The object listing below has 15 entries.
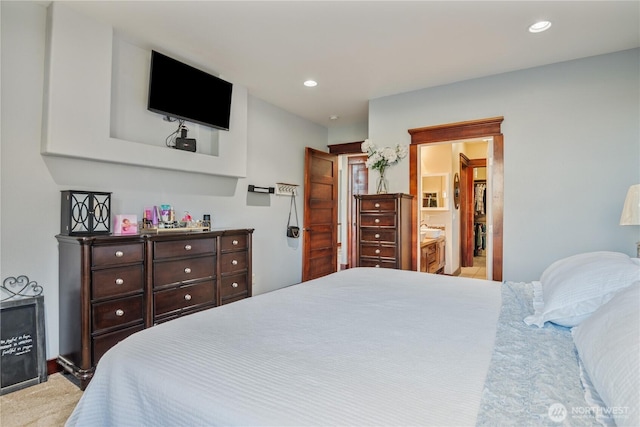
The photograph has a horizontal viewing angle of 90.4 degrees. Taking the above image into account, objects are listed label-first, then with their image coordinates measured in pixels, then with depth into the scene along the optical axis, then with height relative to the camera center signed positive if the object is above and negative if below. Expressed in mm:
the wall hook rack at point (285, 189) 4525 +417
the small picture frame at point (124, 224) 2602 -58
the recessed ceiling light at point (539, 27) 2445 +1500
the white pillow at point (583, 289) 1167 -277
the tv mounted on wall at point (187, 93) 2812 +1197
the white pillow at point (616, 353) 646 -339
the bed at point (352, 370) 714 -431
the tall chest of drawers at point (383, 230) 3525 -149
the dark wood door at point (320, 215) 4867 +34
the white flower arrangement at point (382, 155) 3910 +776
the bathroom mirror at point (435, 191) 5613 +469
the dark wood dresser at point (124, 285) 2150 -529
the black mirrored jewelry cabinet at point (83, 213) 2307 +29
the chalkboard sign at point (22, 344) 2051 -850
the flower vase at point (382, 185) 4047 +412
